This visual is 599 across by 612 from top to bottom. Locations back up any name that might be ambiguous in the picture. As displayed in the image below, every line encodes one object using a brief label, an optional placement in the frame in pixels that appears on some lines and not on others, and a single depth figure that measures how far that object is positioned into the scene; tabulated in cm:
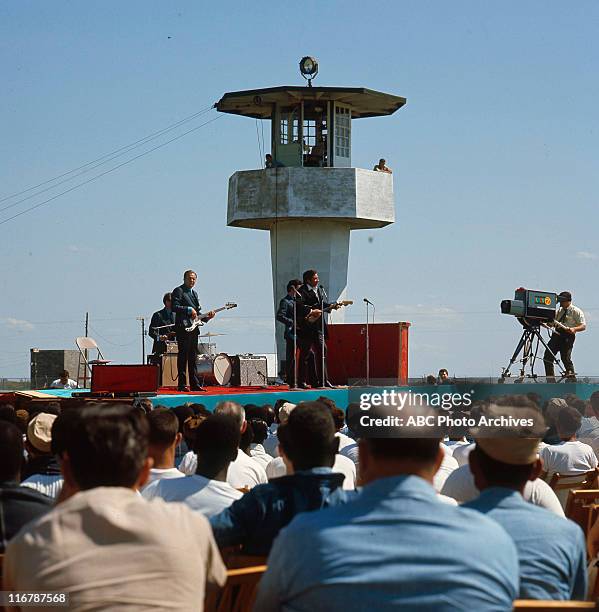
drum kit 1948
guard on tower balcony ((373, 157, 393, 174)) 2970
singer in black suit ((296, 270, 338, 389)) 1778
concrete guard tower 2844
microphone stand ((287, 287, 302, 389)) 1764
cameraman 1830
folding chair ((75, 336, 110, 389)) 2006
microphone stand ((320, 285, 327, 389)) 1789
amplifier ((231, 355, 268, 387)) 2034
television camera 1814
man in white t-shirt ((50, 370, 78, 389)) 2125
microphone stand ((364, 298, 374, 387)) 1895
